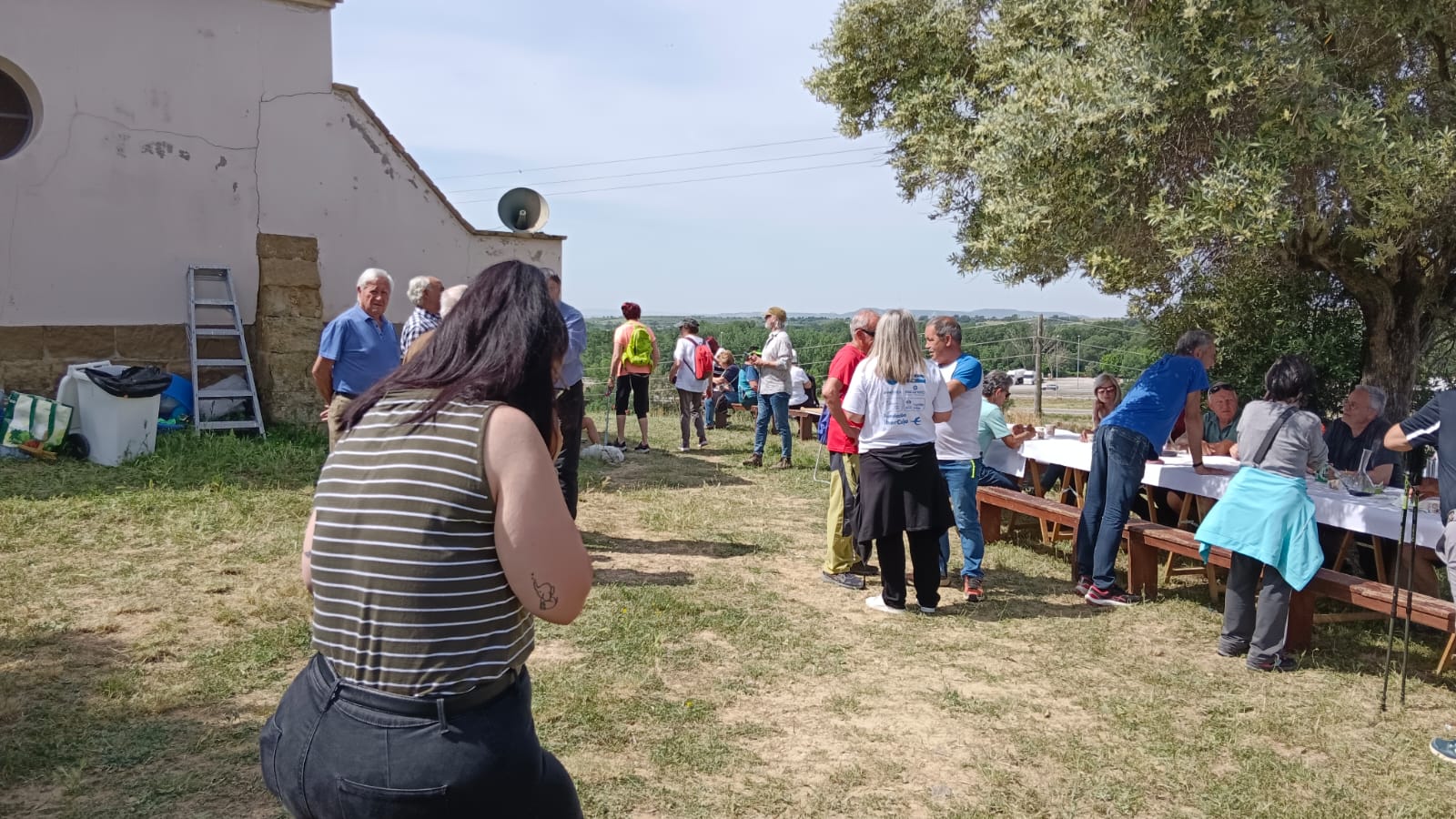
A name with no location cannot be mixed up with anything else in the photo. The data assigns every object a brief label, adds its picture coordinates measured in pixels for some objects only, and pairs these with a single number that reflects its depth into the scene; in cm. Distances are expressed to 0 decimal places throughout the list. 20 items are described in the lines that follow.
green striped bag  846
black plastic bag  842
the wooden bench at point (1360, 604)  461
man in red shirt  596
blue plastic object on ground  955
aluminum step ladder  969
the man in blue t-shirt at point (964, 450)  599
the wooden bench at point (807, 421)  1316
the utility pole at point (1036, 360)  1672
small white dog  1093
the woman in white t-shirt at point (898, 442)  536
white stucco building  912
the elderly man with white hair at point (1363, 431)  650
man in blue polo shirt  563
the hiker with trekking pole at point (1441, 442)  398
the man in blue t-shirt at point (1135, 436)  584
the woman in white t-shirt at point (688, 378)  1206
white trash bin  848
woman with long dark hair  168
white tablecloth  533
